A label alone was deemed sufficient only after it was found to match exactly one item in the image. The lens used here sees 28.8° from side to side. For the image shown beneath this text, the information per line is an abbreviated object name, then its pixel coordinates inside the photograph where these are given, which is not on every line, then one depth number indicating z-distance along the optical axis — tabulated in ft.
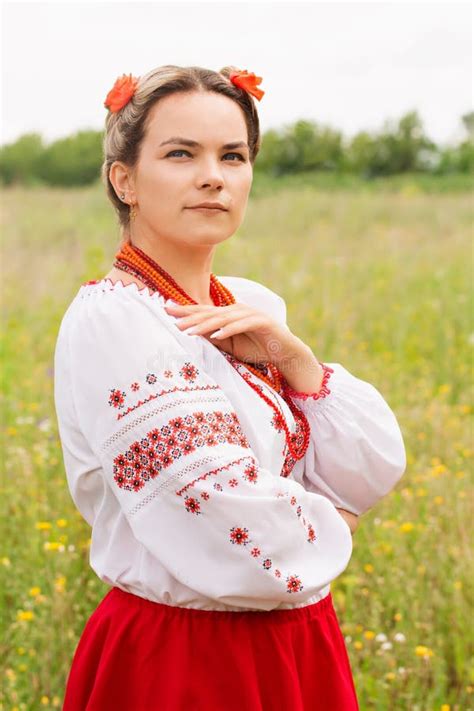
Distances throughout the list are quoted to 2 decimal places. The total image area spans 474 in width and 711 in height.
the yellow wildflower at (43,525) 9.55
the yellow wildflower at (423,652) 8.32
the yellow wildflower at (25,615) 8.70
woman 4.83
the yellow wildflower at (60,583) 8.91
